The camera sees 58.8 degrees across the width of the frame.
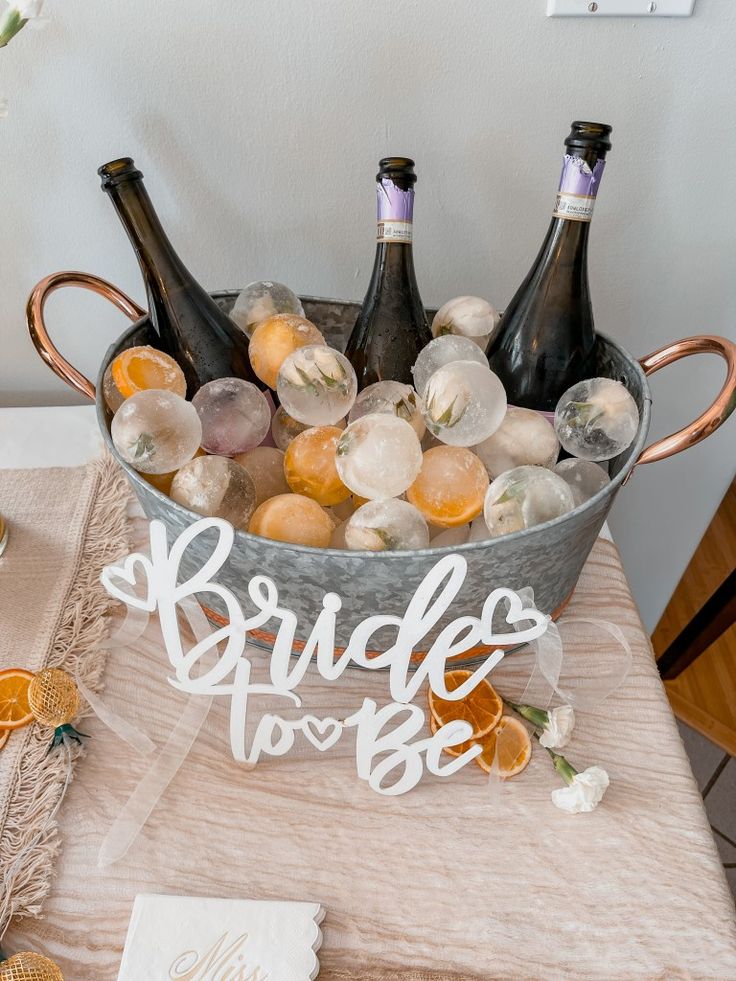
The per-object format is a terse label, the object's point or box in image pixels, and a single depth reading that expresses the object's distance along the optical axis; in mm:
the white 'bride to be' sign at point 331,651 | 358
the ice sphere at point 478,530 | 449
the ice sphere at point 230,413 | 463
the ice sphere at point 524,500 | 407
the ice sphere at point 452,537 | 459
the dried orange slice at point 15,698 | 457
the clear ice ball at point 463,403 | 415
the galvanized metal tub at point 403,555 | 388
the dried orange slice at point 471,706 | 466
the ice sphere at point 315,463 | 440
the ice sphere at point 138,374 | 468
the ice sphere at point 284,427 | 504
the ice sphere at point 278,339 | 491
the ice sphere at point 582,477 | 456
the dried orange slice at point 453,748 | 454
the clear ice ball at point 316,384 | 439
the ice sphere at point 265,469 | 484
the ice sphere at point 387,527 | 407
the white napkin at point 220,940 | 351
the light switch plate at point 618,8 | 519
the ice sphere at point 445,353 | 472
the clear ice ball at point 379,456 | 394
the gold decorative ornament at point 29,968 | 345
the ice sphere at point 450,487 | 418
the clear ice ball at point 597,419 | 446
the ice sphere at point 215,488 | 424
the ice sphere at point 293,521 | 422
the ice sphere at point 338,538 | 452
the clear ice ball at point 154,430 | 416
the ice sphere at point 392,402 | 459
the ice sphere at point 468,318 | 528
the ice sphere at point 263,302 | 549
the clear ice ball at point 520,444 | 466
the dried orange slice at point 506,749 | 444
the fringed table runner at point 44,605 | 405
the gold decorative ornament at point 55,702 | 446
